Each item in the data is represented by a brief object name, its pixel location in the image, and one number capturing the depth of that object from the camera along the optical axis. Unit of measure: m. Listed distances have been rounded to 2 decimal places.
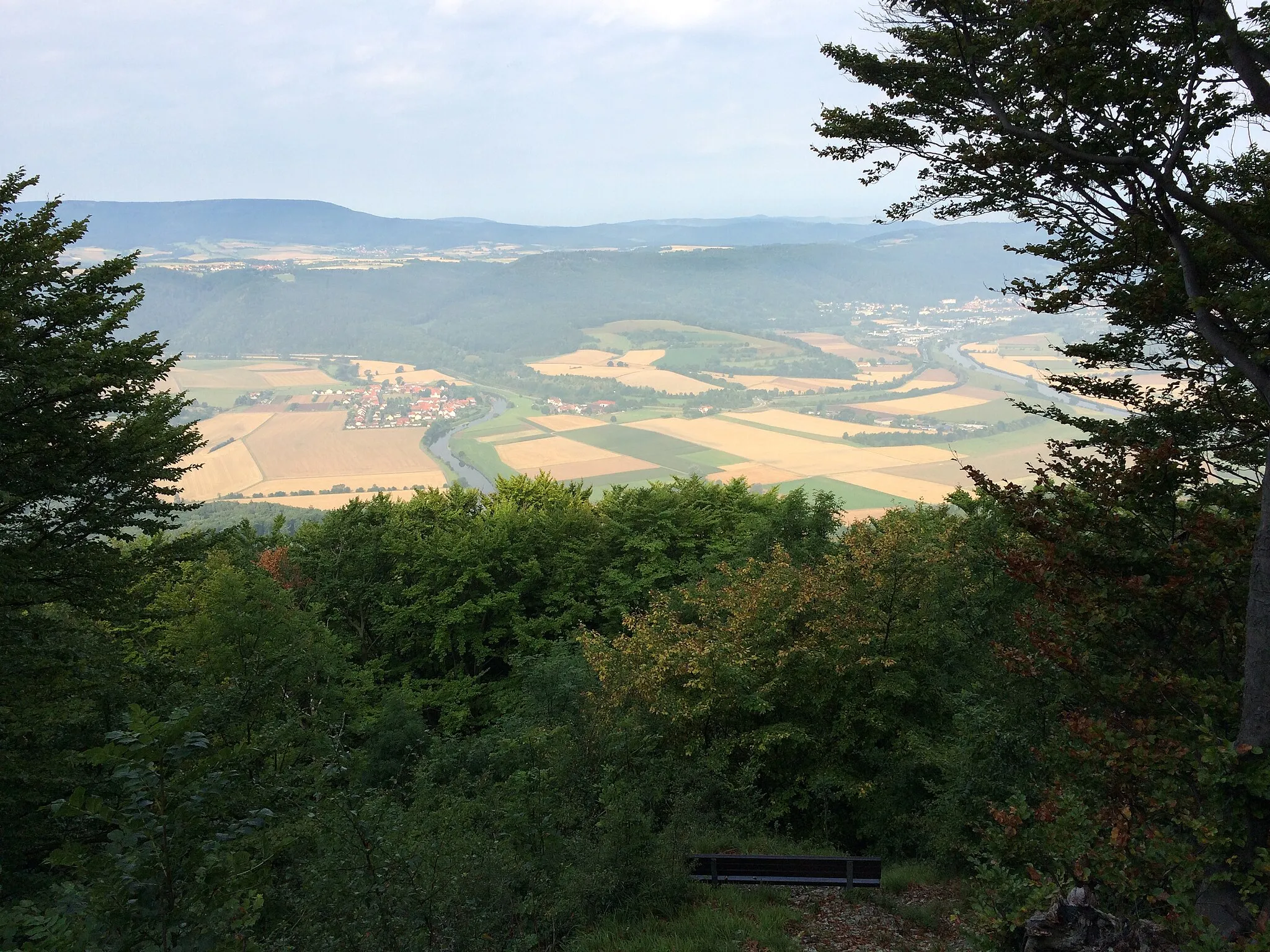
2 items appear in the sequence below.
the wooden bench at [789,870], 9.15
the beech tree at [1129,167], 6.57
